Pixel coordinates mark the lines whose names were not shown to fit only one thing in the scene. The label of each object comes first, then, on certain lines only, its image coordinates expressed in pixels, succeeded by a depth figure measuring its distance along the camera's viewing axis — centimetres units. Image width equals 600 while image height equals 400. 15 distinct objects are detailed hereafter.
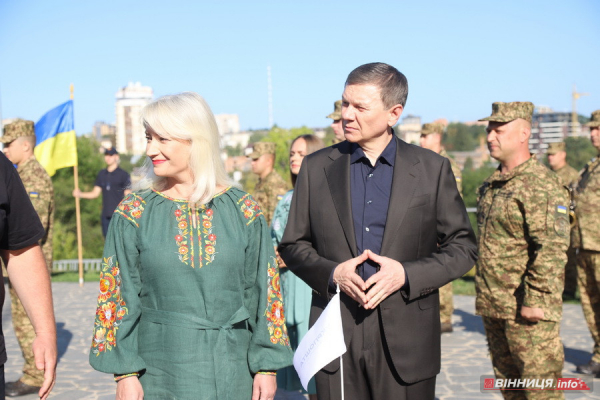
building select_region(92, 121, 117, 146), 18626
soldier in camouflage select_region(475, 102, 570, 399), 465
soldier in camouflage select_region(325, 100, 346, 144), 684
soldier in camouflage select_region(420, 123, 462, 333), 916
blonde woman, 281
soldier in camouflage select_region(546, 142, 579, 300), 1212
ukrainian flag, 1070
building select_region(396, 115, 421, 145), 18451
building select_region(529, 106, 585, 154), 11543
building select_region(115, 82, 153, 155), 14650
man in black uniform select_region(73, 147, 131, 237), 1426
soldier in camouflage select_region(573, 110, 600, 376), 718
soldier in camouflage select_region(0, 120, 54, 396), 667
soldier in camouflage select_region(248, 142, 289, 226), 884
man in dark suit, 310
